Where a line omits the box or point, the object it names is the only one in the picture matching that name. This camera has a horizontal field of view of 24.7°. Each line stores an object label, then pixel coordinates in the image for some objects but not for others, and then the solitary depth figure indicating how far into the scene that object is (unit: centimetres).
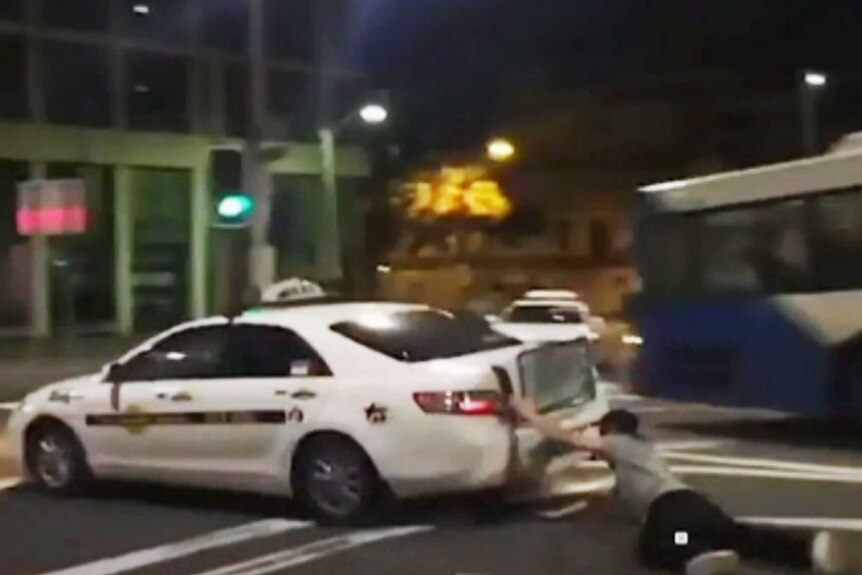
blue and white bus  1792
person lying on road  1073
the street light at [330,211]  4297
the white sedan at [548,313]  2697
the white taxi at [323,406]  1259
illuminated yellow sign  5119
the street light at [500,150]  4659
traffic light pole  2497
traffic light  2312
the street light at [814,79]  4891
